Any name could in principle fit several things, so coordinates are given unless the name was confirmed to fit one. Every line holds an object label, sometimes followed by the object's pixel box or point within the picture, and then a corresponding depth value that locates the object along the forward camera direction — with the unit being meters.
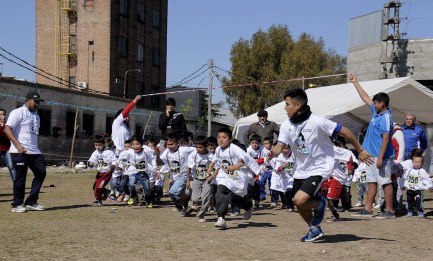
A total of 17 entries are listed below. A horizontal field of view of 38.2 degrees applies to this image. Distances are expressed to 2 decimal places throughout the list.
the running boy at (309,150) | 7.66
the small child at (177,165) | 11.36
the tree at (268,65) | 50.94
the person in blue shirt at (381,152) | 10.43
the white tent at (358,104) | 17.42
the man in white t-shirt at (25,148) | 10.84
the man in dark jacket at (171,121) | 13.00
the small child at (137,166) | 12.58
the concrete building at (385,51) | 27.28
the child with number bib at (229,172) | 9.52
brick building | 44.94
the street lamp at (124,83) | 46.48
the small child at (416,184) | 11.15
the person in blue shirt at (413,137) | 13.57
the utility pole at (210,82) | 34.97
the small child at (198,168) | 10.84
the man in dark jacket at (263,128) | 14.23
